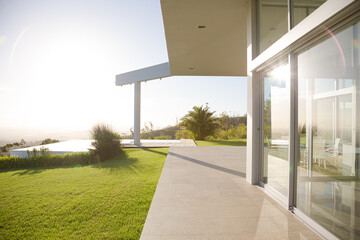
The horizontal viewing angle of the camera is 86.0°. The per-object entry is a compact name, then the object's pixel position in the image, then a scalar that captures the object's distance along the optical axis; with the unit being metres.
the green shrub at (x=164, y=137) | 14.30
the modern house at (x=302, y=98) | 1.70
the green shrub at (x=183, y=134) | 14.91
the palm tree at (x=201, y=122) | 13.59
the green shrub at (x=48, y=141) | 11.32
